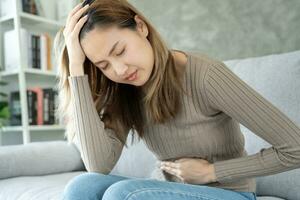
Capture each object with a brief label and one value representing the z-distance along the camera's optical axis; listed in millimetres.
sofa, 1139
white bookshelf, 2252
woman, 834
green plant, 2211
